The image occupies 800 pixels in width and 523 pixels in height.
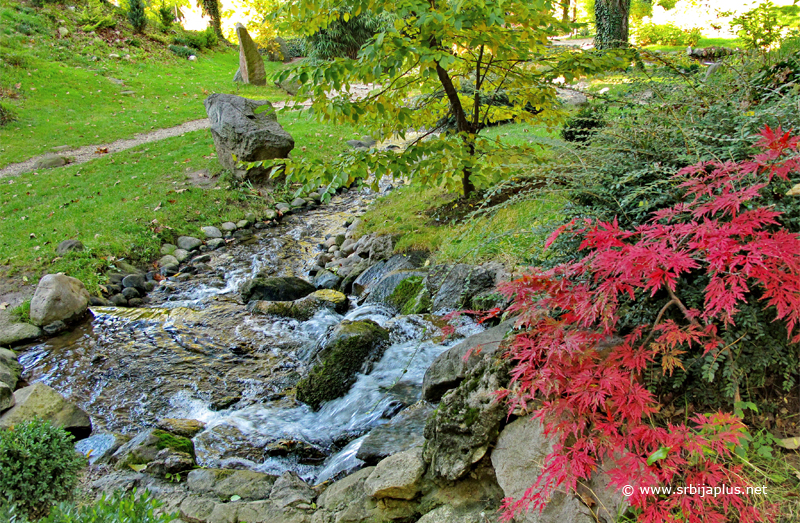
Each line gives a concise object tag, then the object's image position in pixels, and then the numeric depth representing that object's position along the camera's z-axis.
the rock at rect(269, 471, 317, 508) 2.92
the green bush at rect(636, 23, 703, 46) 12.59
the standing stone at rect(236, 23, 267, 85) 20.34
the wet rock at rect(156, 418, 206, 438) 4.14
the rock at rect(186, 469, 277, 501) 3.11
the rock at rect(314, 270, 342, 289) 7.02
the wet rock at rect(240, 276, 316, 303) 6.75
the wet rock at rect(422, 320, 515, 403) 3.13
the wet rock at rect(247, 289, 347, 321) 6.15
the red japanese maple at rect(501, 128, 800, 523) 1.73
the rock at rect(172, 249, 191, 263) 8.48
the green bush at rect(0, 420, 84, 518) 2.68
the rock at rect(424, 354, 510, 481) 2.42
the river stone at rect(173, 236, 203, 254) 8.84
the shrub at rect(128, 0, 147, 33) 23.14
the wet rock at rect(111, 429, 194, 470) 3.52
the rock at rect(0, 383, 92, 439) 4.00
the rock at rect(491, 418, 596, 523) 2.03
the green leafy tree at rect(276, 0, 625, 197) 4.07
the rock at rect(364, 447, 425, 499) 2.53
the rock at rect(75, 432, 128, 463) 3.75
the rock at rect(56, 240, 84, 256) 7.79
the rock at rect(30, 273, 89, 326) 6.23
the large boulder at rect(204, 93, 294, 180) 10.67
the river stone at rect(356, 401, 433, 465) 3.22
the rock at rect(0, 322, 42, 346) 5.95
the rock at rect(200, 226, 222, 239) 9.26
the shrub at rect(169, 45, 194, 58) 24.33
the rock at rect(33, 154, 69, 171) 11.78
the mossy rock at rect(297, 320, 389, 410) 4.45
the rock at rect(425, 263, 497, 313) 4.66
